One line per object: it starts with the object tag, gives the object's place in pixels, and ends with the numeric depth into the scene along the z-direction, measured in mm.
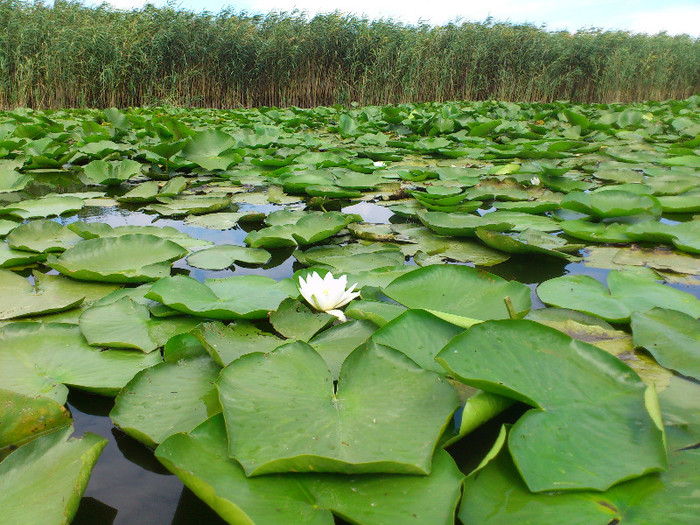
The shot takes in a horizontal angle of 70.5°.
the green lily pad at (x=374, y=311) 930
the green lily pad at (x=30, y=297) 1070
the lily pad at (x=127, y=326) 920
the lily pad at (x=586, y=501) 524
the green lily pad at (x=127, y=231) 1545
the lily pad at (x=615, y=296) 1054
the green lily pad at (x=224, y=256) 1382
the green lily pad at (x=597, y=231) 1592
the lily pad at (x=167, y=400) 701
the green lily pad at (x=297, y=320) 970
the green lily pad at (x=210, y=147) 2811
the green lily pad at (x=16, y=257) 1342
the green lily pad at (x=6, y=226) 1589
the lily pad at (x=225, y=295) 988
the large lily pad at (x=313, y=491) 528
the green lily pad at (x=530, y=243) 1408
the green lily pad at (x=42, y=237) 1427
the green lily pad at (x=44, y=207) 1868
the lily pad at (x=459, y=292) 1008
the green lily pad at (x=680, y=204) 1912
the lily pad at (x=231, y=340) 826
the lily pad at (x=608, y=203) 1736
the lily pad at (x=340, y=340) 866
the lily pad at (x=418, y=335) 819
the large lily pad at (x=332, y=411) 584
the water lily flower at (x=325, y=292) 1040
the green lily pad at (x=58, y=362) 805
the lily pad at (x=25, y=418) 678
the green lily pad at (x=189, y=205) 2004
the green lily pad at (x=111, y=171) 2465
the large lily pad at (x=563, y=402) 571
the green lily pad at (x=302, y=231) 1532
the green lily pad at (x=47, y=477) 538
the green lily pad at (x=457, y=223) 1561
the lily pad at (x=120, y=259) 1229
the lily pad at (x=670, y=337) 833
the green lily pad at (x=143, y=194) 2167
